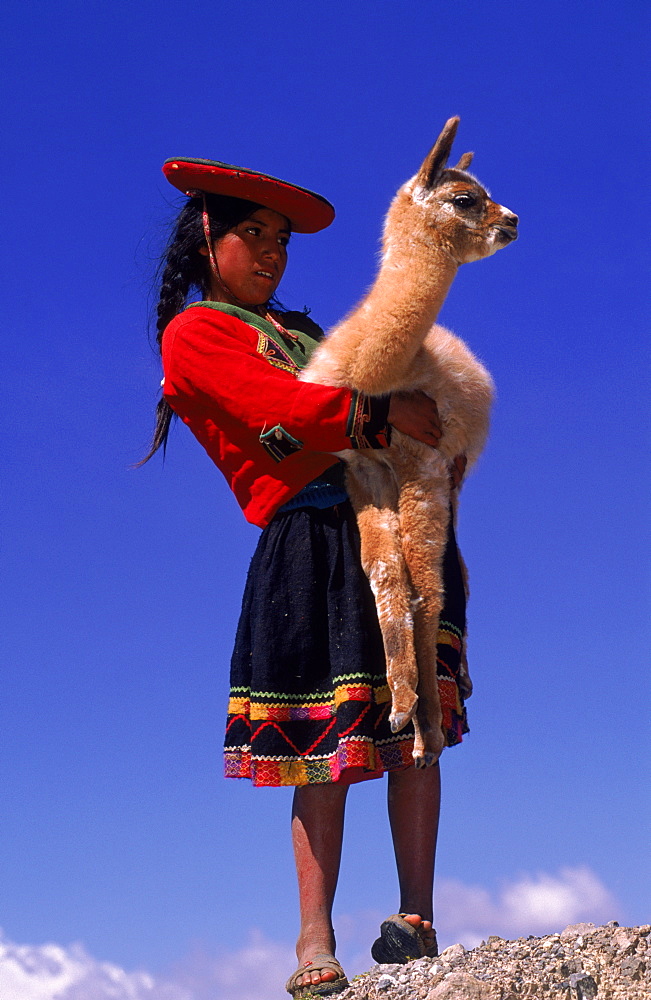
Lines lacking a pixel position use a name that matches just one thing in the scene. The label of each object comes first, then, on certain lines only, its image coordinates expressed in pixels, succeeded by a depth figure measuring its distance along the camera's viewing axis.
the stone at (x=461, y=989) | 3.85
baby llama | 4.27
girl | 4.30
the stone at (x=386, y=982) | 4.04
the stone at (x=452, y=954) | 4.09
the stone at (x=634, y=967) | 3.95
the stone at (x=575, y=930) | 4.38
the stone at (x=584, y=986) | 3.91
